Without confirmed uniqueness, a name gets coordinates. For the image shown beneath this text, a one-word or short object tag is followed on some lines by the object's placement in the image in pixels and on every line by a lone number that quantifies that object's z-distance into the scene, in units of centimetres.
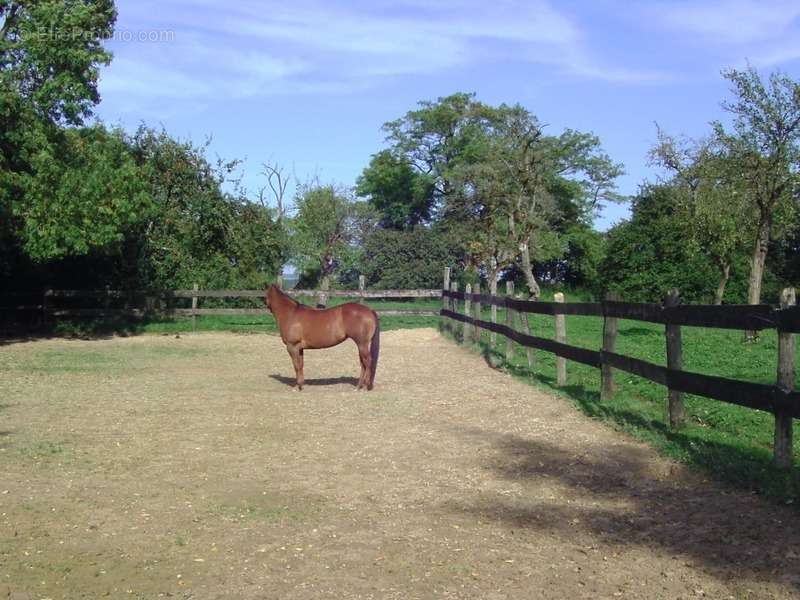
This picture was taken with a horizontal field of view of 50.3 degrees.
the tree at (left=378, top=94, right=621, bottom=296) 3288
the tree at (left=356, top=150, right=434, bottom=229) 6059
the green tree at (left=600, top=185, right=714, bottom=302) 3581
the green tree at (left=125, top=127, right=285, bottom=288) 2703
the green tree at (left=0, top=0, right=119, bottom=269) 1844
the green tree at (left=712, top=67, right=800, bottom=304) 1845
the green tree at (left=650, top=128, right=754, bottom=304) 2000
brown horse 1223
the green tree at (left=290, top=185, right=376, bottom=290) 5122
